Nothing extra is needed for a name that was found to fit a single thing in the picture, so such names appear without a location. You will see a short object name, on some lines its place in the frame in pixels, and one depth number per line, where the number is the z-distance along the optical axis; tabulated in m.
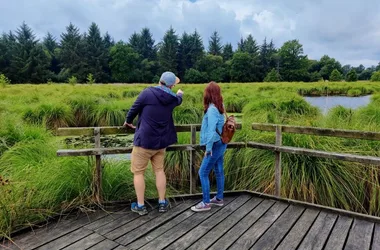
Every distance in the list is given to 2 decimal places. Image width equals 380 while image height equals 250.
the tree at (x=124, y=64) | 58.53
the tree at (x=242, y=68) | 62.31
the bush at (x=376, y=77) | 46.81
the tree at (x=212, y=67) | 63.31
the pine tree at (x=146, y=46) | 72.23
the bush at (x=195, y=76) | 60.16
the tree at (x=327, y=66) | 65.69
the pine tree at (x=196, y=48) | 67.67
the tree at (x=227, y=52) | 77.31
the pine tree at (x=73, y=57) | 55.44
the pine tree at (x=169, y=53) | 64.06
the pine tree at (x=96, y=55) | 57.22
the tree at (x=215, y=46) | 81.62
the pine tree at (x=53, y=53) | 60.38
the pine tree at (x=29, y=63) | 49.28
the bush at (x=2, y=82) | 20.73
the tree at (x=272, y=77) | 56.09
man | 3.24
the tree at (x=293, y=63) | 66.38
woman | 3.37
